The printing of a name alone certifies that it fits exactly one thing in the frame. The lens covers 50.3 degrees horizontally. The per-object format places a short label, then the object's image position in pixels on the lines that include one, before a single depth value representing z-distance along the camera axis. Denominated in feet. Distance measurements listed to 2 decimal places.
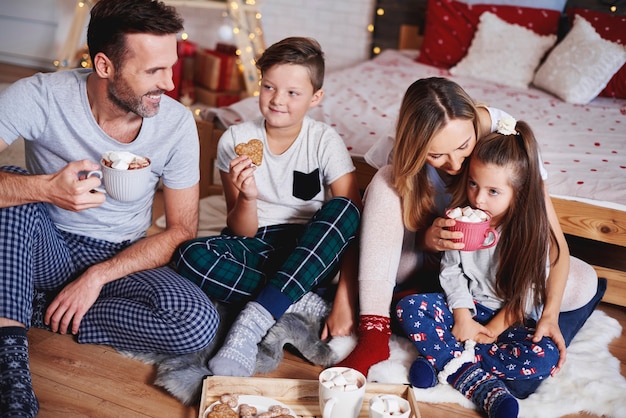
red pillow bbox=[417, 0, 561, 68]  11.37
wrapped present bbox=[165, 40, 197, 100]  14.21
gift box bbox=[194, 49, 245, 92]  14.37
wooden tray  5.20
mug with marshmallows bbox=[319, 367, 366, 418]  4.71
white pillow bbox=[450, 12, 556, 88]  11.02
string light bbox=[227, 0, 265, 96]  13.35
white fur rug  5.65
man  5.25
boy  6.05
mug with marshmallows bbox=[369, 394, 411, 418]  4.58
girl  5.74
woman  5.85
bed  7.07
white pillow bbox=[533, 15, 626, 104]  10.08
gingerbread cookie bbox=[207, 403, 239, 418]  4.86
